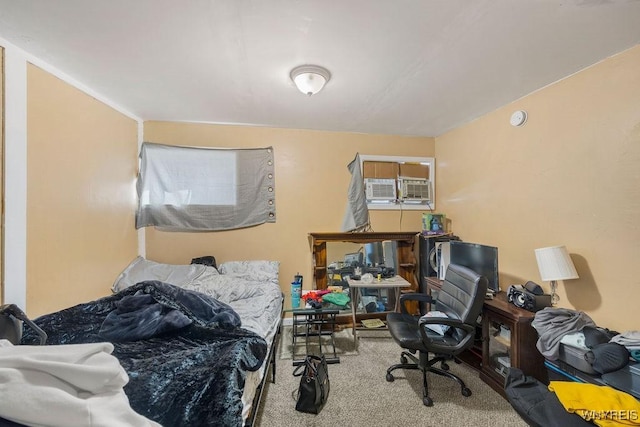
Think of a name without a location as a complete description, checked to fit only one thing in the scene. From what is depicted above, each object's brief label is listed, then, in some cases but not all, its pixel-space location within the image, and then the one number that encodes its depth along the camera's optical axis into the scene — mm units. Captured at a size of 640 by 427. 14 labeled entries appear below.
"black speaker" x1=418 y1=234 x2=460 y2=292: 3311
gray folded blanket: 1752
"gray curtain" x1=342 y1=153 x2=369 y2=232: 3533
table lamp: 1953
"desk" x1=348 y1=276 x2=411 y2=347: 2963
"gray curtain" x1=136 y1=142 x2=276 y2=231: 3152
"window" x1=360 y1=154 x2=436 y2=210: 3641
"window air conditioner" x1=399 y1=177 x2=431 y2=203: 3658
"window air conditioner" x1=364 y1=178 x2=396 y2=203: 3619
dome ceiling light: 2010
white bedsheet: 601
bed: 1141
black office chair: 1973
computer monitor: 2422
